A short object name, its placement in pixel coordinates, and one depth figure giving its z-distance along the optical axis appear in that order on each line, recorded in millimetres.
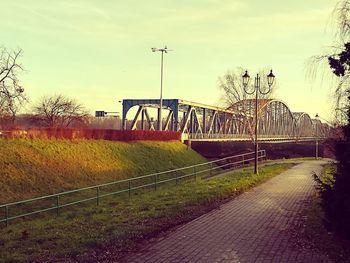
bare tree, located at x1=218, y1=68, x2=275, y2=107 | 48312
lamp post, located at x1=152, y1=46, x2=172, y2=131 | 47281
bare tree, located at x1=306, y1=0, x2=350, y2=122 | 8539
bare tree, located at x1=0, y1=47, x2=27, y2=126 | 27984
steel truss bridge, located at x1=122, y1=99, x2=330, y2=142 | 60994
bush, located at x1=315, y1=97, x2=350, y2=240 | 6629
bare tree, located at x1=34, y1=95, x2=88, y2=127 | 48656
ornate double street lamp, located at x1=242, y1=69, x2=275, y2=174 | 21875
